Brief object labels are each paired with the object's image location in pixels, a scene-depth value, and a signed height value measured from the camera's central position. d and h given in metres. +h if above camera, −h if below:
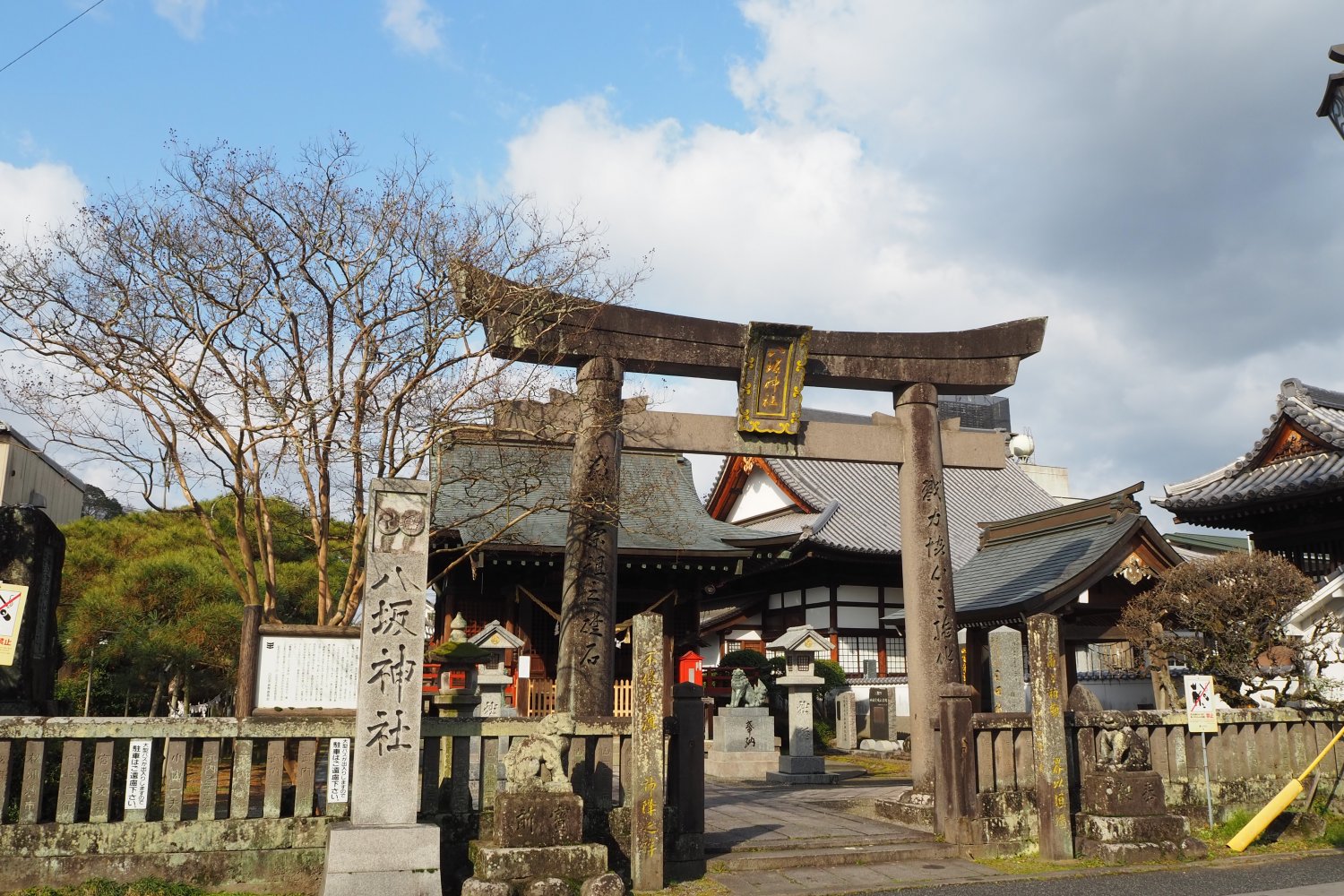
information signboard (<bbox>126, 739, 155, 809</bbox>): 7.51 -0.91
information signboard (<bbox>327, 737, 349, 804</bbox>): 8.00 -0.96
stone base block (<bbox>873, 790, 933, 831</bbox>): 10.91 -1.77
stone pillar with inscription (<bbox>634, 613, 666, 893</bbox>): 8.32 -0.86
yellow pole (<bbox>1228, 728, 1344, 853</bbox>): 10.26 -1.74
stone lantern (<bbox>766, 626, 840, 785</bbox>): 16.97 -0.85
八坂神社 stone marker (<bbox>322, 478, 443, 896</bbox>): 7.14 -0.51
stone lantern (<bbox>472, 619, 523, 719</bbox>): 15.29 -0.29
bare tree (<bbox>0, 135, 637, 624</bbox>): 10.77 +3.30
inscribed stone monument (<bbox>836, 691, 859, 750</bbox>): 22.78 -1.63
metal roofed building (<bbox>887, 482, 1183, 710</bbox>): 17.72 +1.40
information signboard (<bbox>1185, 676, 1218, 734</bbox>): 10.80 -0.62
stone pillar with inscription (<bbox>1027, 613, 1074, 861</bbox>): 9.78 -0.94
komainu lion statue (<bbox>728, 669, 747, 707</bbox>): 19.12 -0.71
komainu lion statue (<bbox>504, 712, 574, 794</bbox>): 7.84 -0.88
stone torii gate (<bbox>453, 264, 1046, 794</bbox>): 10.68 +2.81
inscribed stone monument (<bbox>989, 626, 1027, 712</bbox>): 11.19 -0.22
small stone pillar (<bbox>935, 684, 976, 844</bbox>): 9.91 -1.17
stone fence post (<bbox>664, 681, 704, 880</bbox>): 8.84 -1.19
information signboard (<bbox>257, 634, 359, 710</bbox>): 8.02 -0.15
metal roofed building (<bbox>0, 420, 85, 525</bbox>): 22.38 +4.46
